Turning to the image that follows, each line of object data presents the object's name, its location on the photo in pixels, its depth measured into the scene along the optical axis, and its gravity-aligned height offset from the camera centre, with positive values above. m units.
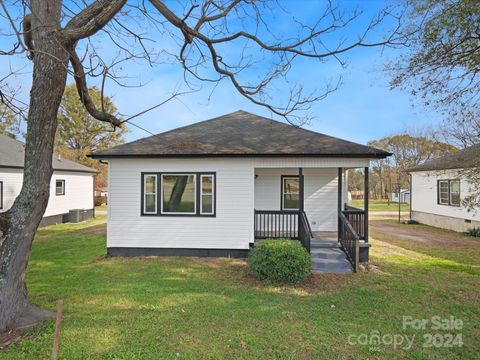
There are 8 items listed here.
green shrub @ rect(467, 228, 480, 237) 12.15 -2.13
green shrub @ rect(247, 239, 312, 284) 5.96 -1.73
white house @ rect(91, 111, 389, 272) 8.00 -0.21
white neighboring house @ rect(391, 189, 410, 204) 31.86 -1.30
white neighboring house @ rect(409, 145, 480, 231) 13.08 -0.62
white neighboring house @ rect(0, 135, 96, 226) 12.88 +0.06
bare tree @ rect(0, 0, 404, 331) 4.07 +2.30
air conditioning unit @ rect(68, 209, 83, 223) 16.88 -1.92
